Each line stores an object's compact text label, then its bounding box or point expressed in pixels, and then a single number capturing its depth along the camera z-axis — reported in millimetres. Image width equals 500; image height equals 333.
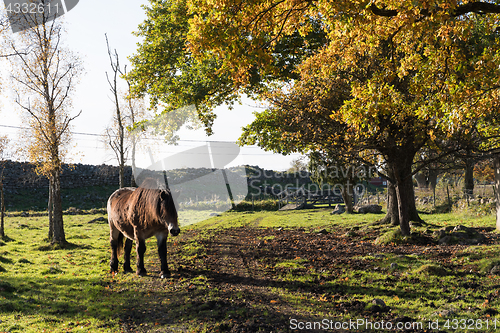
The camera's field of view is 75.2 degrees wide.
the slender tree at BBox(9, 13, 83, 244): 14641
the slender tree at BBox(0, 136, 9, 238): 19406
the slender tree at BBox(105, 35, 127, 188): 20169
